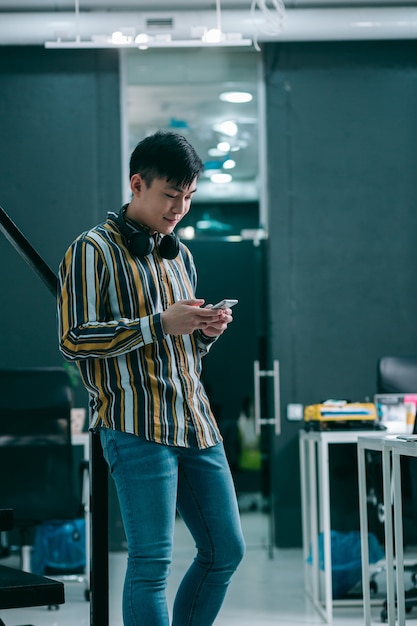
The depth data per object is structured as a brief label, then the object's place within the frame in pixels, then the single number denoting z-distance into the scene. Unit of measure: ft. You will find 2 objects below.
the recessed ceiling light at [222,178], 20.04
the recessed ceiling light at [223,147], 19.79
